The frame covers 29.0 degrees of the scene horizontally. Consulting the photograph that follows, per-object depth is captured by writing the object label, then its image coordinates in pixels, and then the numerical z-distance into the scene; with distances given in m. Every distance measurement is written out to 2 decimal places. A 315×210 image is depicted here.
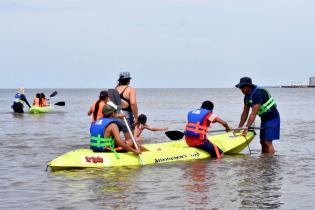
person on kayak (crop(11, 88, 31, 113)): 35.75
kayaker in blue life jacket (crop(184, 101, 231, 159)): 13.31
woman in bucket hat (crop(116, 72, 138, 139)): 12.27
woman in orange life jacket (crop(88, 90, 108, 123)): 12.73
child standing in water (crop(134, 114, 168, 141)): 14.98
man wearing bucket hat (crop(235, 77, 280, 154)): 13.66
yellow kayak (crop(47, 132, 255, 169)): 11.80
